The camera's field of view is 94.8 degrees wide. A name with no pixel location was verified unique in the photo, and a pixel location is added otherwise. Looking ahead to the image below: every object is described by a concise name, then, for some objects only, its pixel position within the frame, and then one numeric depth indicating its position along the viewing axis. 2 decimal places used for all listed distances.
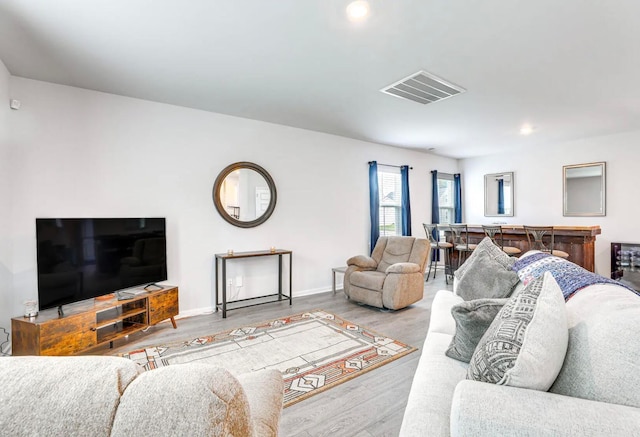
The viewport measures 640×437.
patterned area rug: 2.23
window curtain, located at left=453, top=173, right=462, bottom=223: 6.98
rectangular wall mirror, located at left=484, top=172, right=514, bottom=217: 6.27
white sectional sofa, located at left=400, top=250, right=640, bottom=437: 0.79
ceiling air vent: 2.89
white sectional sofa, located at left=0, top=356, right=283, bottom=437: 0.44
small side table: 4.39
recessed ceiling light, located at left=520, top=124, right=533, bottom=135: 4.47
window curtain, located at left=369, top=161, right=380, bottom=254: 5.31
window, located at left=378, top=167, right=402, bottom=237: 5.72
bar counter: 4.34
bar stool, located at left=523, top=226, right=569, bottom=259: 4.29
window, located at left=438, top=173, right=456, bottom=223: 6.81
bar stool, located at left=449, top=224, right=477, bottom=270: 5.11
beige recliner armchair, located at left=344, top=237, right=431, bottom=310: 3.66
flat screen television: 2.41
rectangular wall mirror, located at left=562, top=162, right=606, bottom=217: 5.06
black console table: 3.58
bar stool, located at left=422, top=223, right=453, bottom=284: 5.50
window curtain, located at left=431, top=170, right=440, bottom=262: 6.49
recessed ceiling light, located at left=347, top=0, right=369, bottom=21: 1.88
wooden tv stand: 2.16
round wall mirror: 3.89
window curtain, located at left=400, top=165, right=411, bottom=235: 5.82
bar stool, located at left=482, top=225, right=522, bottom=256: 4.69
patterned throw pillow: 0.94
